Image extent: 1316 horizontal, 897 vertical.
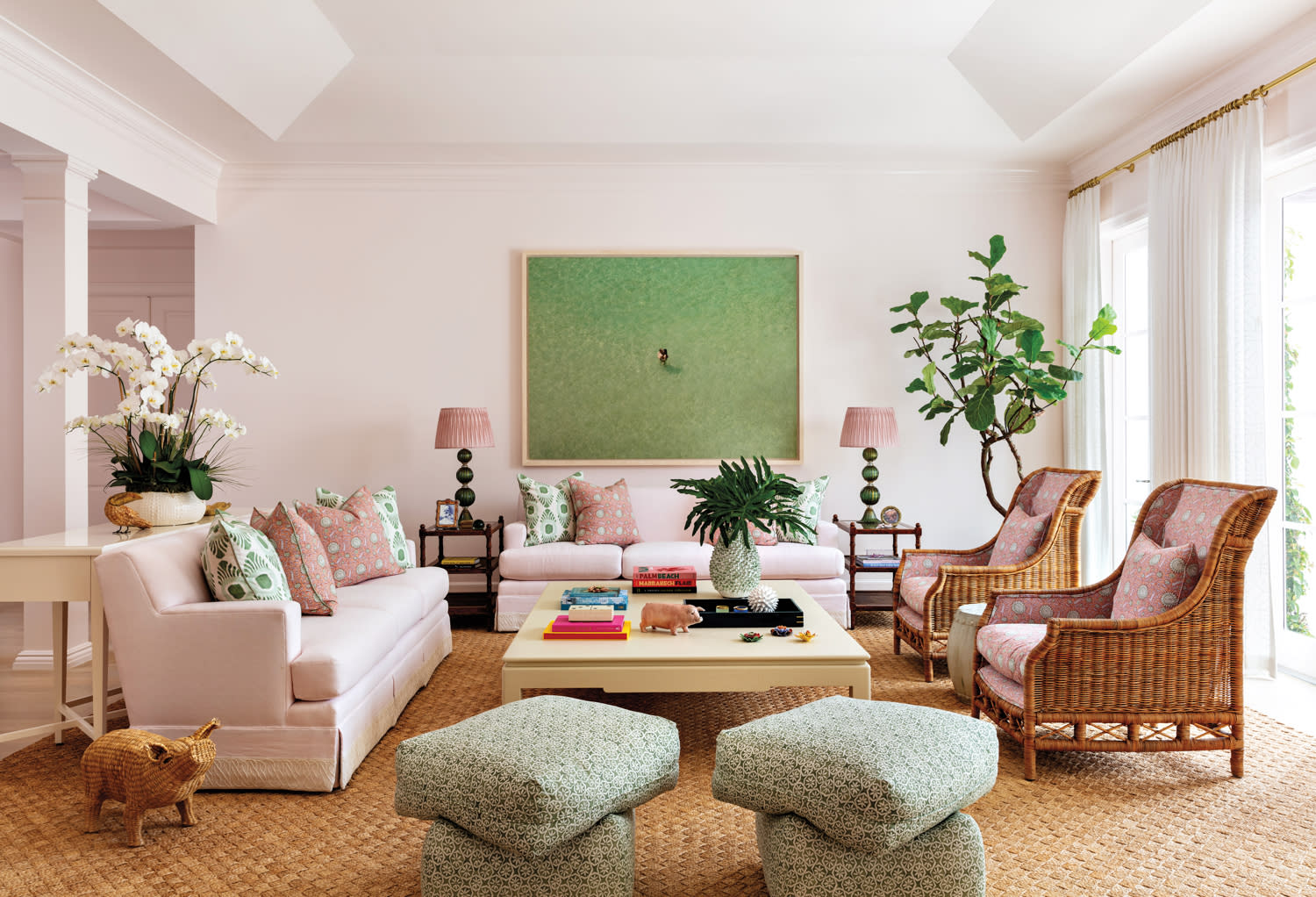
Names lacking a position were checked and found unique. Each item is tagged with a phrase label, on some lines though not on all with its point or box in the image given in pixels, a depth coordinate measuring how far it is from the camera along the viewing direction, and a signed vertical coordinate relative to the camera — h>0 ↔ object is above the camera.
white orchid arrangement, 3.23 +0.19
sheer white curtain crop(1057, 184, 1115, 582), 5.36 +0.41
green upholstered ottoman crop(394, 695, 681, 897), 1.88 -0.80
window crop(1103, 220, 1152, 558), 5.21 +0.39
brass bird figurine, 3.31 -0.24
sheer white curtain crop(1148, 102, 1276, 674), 3.91 +0.65
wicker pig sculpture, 2.41 -0.91
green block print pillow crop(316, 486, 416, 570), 4.33 -0.32
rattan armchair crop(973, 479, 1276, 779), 2.82 -0.73
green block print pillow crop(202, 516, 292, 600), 2.95 -0.40
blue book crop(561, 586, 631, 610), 3.47 -0.60
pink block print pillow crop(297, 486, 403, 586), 4.00 -0.41
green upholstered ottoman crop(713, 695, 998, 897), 1.88 -0.77
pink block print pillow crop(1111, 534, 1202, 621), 2.93 -0.46
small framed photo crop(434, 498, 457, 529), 5.51 -0.39
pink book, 3.20 -0.66
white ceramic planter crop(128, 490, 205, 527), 3.42 -0.22
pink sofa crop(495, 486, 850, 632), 5.00 -0.68
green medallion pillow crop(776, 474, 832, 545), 5.29 -0.33
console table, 2.89 -0.43
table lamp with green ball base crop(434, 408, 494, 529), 5.31 +0.14
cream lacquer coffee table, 2.92 -0.75
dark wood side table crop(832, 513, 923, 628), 5.35 -0.72
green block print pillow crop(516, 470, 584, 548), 5.26 -0.38
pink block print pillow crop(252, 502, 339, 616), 3.35 -0.44
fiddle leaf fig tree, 5.09 +0.56
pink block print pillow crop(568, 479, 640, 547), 5.26 -0.40
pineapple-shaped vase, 3.63 -0.51
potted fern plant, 3.48 -0.26
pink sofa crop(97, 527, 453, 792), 2.75 -0.73
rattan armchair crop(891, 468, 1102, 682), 4.00 -0.59
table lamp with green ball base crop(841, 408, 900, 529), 5.36 +0.11
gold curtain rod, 3.78 +1.63
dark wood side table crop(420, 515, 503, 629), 5.32 -0.72
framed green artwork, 5.85 +0.64
